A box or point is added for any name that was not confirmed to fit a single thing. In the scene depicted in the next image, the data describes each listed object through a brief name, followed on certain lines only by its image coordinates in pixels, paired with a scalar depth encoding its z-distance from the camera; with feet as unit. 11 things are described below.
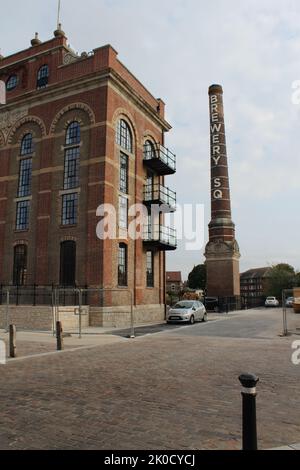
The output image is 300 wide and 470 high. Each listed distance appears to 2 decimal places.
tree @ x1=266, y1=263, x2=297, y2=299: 232.26
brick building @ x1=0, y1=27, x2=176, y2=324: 76.13
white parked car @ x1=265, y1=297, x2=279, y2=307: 167.53
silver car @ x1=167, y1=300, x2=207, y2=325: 75.77
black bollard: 12.89
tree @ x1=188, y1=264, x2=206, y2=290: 286.66
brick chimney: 148.15
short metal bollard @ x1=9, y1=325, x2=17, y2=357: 37.81
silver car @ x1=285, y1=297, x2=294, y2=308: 153.83
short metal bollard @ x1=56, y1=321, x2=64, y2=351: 42.29
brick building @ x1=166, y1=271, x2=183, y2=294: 336.45
